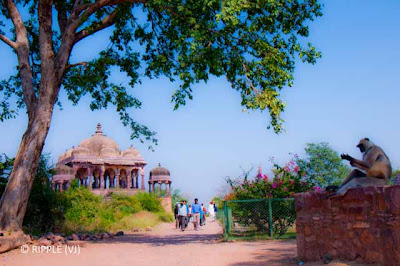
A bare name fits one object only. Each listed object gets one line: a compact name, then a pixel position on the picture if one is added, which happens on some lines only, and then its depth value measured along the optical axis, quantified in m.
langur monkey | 5.92
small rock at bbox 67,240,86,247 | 10.79
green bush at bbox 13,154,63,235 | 14.60
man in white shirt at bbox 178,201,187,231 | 19.11
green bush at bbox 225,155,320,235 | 12.28
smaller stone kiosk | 37.69
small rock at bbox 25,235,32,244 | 10.50
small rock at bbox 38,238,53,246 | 10.37
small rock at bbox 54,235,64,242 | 10.85
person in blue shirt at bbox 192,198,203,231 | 18.50
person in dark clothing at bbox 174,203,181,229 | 21.18
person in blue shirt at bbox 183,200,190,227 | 19.69
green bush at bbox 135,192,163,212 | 29.09
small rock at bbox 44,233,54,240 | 11.05
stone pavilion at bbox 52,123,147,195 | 33.47
